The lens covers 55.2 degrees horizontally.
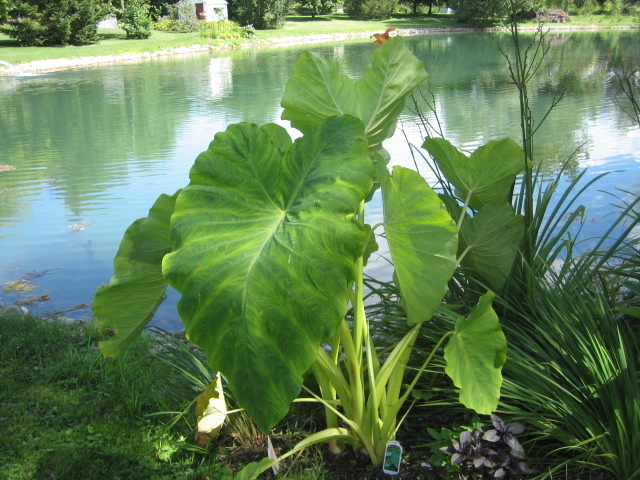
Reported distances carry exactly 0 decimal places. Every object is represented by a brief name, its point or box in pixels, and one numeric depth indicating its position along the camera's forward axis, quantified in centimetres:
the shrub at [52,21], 2402
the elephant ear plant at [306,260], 121
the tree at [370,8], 3866
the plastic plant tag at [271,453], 148
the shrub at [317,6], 4003
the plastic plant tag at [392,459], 151
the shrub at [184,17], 3048
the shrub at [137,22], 2689
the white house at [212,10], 3534
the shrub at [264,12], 3269
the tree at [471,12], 3020
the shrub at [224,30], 2766
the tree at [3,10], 2216
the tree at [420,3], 4312
